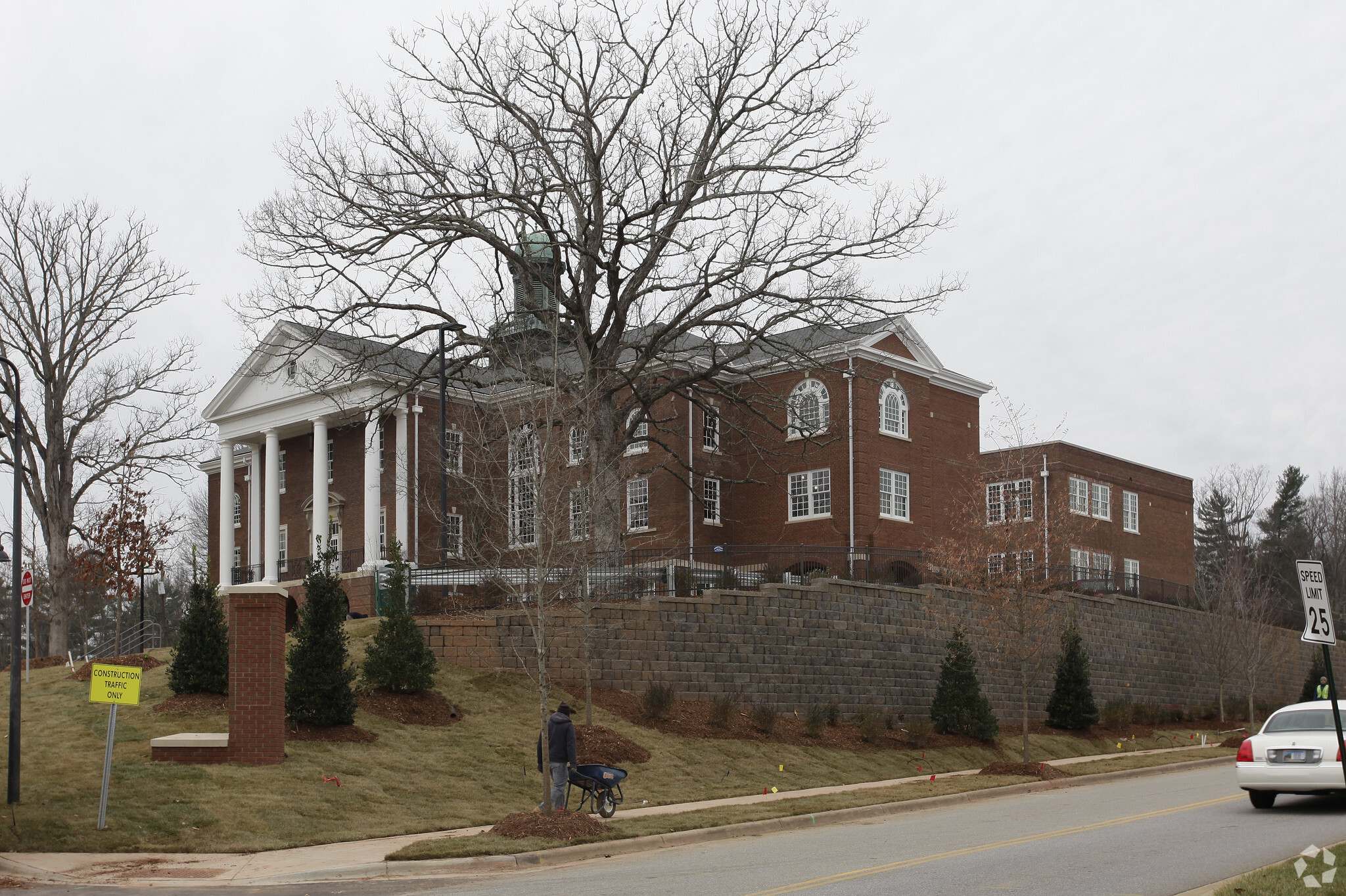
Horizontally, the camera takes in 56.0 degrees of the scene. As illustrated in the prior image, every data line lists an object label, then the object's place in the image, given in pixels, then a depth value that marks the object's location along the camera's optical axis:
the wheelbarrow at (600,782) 17.00
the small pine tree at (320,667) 20.97
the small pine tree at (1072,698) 34.62
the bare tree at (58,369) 38.84
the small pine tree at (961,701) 30.05
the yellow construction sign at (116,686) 16.02
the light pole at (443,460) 31.23
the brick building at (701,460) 41.84
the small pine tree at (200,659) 22.95
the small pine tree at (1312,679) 44.74
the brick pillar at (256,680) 18.70
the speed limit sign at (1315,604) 13.16
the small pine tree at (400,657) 23.59
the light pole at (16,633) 16.38
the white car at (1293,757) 16.14
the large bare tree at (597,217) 32.25
